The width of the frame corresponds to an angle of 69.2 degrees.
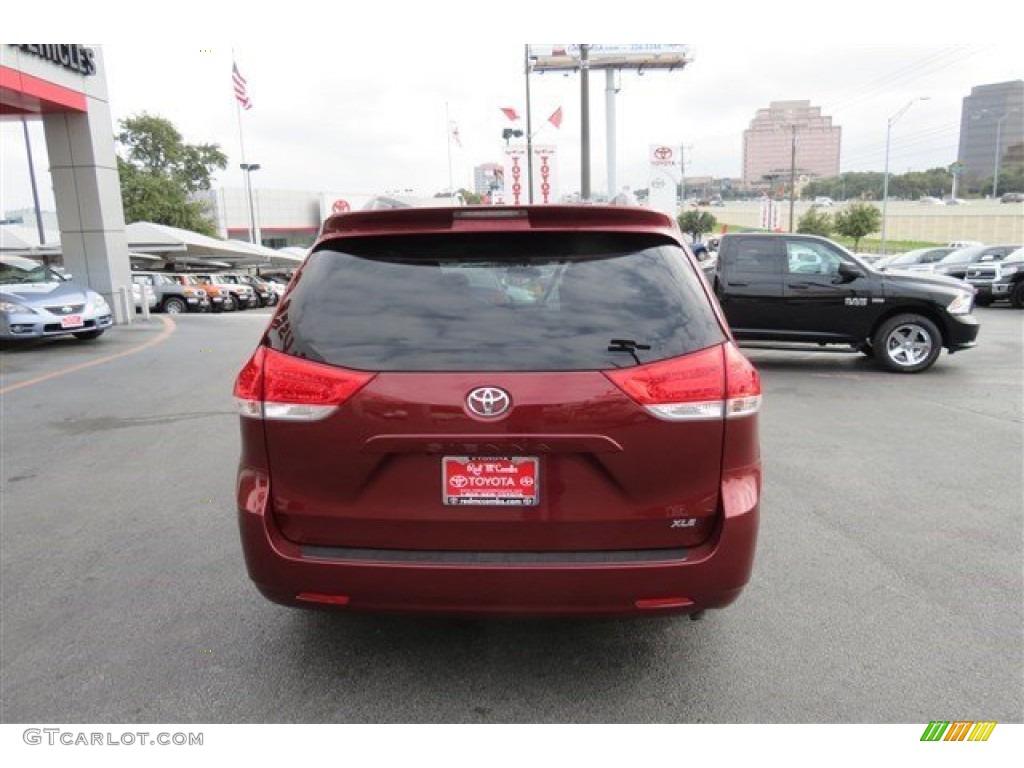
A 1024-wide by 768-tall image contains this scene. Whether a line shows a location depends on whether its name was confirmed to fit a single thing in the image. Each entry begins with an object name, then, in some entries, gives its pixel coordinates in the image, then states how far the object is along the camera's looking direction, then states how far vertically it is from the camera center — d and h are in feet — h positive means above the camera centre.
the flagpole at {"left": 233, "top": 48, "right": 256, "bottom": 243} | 135.17 +5.76
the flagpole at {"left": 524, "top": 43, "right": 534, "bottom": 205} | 72.69 +4.92
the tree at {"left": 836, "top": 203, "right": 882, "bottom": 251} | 177.68 -2.96
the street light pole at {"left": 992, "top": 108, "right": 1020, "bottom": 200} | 305.12 +27.76
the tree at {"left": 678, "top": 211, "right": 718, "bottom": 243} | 207.62 -2.00
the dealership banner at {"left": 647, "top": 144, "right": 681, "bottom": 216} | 74.84 +3.94
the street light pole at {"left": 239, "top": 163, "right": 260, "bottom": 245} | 167.98 +11.31
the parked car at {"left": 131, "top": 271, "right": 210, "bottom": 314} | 84.89 -7.36
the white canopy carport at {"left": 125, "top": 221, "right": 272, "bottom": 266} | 112.98 -2.59
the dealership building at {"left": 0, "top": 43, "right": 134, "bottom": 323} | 51.31 +4.86
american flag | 114.52 +21.35
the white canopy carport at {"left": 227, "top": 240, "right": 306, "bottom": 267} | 151.64 -6.15
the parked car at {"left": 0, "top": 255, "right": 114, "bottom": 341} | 39.81 -3.95
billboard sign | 129.90 +28.71
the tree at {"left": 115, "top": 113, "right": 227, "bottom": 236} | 163.63 +13.23
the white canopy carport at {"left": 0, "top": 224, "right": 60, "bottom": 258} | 129.90 -2.17
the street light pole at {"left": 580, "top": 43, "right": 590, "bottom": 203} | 67.05 +8.59
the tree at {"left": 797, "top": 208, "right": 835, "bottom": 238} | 203.72 -3.74
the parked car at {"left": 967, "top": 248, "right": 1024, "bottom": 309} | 60.39 -6.09
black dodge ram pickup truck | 31.89 -3.96
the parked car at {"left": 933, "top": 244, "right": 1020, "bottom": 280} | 65.82 -4.76
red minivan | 8.11 -2.44
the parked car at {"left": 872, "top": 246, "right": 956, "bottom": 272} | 79.66 -5.48
